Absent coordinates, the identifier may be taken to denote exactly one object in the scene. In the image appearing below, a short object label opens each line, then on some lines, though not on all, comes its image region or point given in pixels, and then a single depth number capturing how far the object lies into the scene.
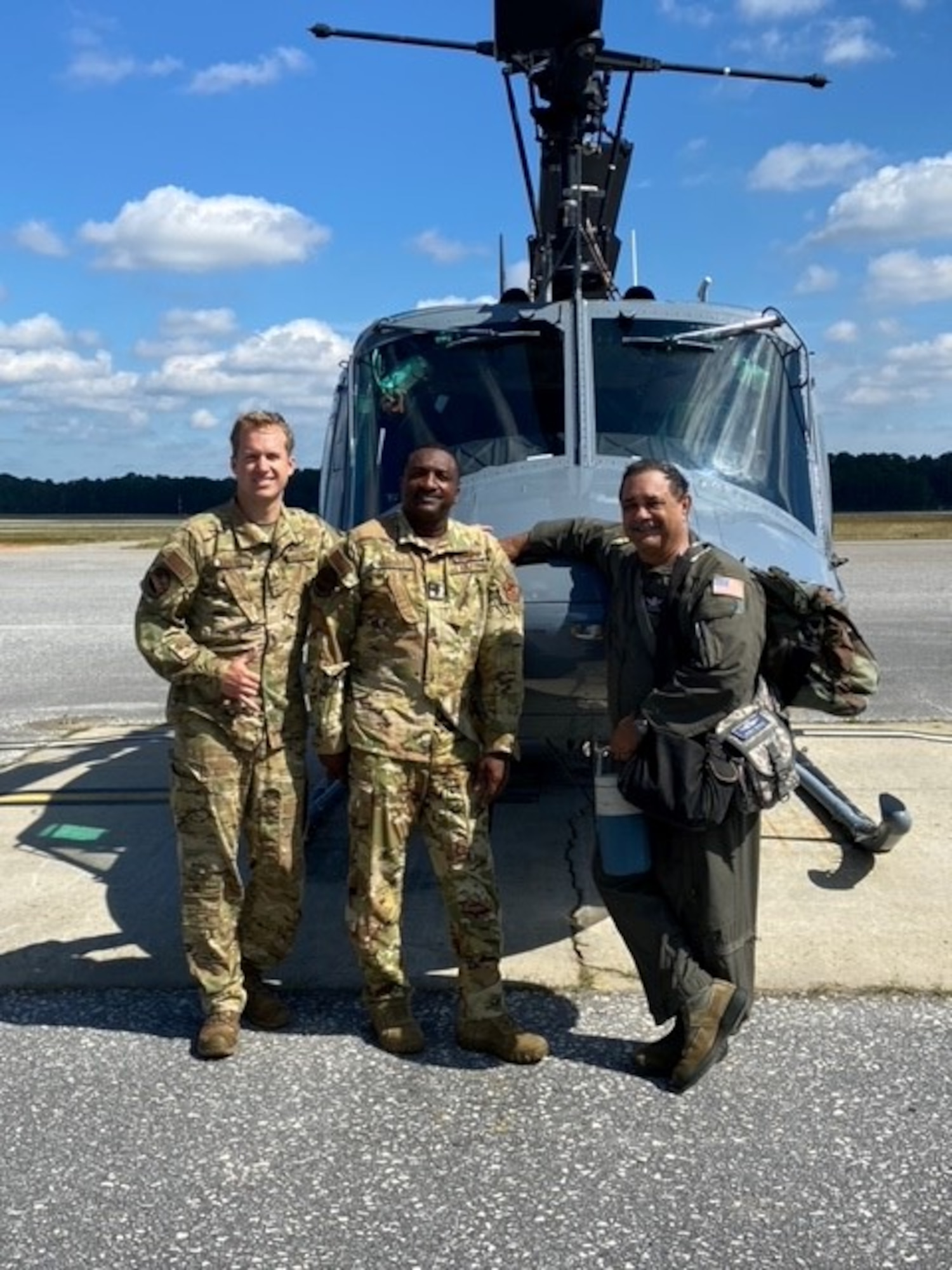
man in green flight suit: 3.26
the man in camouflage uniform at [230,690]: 3.54
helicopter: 4.64
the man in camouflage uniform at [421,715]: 3.49
